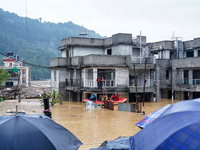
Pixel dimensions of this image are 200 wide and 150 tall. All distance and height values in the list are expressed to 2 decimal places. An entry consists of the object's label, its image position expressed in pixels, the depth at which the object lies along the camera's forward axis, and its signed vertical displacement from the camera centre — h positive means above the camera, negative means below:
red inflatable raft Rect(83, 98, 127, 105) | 25.31 -2.24
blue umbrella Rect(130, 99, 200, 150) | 4.50 -0.98
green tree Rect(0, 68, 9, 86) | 48.19 +0.87
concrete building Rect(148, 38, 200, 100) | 31.36 +1.40
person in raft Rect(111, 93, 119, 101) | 26.46 -1.87
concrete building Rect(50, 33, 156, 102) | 28.61 +1.45
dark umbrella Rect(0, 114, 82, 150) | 5.33 -1.21
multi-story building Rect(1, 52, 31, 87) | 67.06 +1.63
